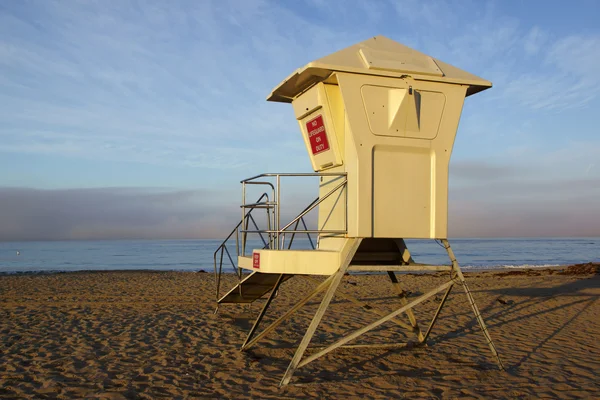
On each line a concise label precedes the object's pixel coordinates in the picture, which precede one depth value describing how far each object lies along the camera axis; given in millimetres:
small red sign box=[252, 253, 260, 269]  7285
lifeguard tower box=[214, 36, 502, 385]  6824
